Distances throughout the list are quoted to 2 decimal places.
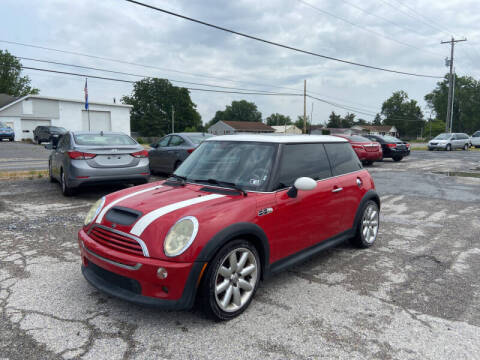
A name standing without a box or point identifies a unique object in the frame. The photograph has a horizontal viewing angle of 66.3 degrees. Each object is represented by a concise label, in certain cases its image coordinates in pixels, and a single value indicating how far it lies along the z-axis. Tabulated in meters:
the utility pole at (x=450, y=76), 39.22
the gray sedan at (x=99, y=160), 7.63
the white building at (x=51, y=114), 38.19
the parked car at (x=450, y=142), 31.45
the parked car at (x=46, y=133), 31.59
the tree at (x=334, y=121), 120.44
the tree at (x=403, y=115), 117.19
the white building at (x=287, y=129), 103.50
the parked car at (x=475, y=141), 36.16
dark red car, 17.05
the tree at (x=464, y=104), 96.31
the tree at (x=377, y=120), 130.50
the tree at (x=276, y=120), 146.50
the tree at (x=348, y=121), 123.89
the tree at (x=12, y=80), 67.69
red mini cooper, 2.79
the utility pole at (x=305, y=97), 45.30
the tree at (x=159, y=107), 82.69
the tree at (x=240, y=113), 137.00
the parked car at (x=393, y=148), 19.91
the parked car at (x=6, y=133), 33.16
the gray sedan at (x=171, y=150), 10.77
